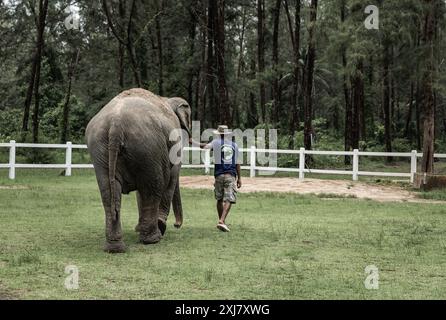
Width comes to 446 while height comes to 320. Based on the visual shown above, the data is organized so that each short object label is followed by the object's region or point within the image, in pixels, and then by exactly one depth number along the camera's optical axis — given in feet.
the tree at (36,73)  85.46
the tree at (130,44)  90.26
